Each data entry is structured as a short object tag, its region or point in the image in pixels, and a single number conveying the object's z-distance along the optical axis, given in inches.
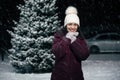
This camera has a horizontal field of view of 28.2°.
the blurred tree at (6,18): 652.2
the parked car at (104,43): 685.8
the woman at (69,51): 134.6
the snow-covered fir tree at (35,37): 370.5
